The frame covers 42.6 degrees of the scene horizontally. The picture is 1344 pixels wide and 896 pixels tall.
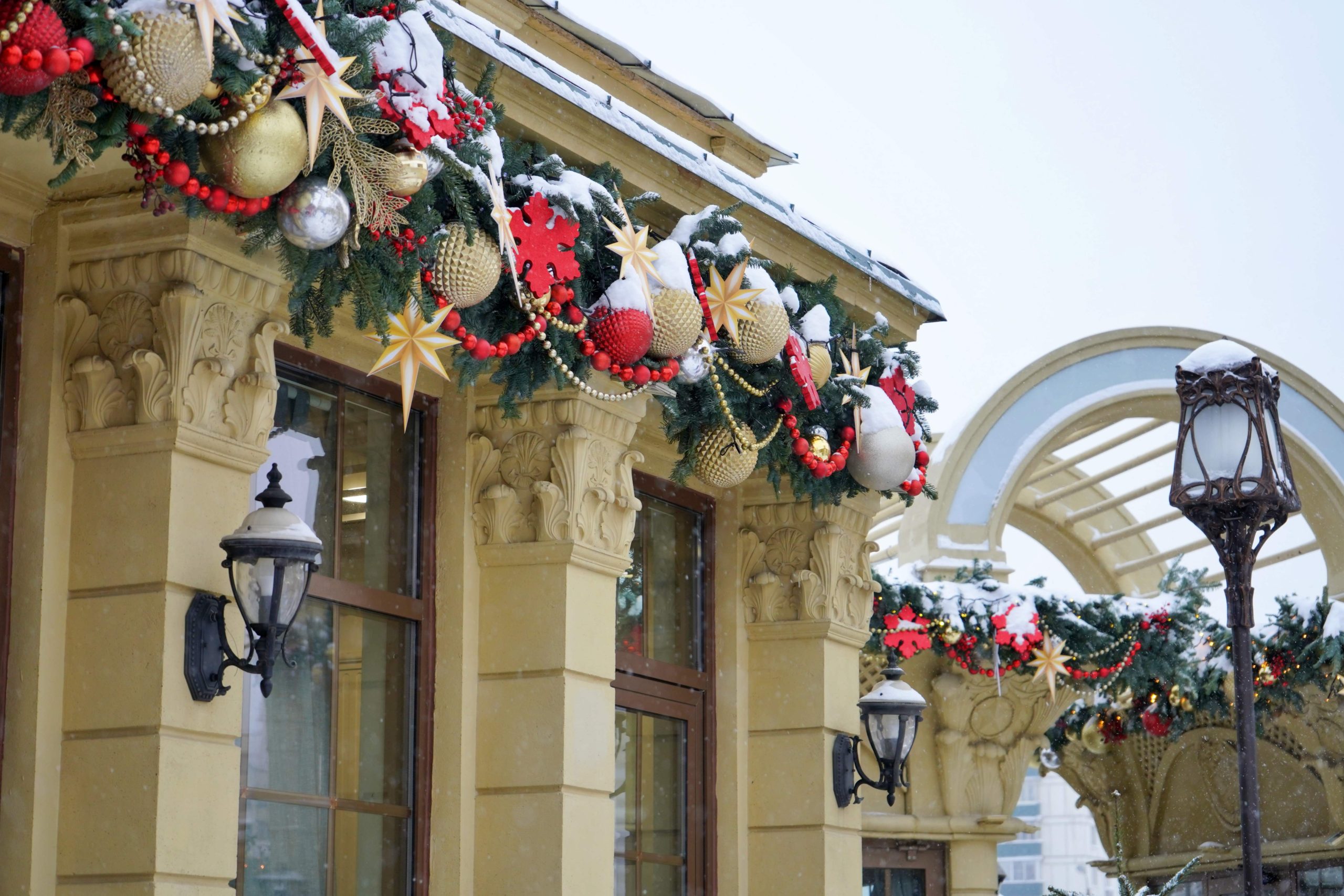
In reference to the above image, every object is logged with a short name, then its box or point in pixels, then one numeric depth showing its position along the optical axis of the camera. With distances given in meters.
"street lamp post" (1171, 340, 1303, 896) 6.66
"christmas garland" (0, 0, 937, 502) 4.11
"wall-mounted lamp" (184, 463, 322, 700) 5.00
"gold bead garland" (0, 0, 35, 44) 3.77
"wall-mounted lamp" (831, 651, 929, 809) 8.41
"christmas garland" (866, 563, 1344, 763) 11.05
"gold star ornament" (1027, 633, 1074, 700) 11.24
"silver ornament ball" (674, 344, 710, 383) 6.45
